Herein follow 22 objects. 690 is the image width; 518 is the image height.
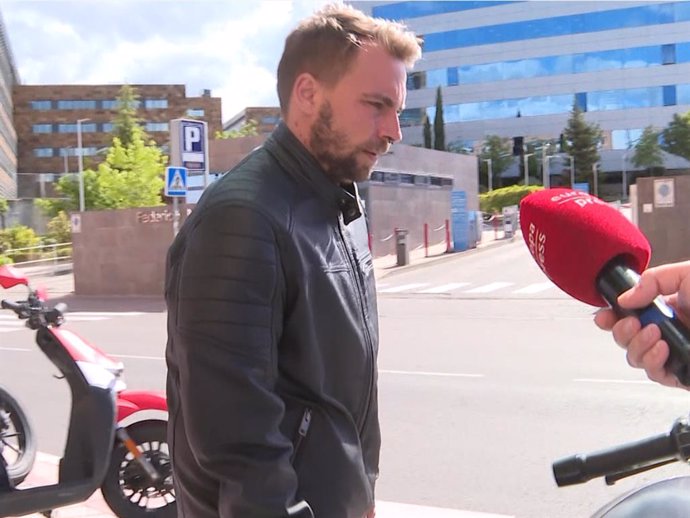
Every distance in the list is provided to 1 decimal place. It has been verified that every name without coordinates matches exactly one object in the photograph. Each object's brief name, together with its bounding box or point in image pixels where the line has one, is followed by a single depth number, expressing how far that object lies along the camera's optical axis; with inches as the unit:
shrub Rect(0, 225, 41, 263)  1364.4
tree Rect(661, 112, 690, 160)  2409.0
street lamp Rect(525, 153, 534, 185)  2665.4
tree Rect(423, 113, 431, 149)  2775.6
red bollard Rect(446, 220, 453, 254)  1059.2
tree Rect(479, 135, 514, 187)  2674.7
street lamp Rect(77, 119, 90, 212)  1463.0
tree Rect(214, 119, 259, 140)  2070.9
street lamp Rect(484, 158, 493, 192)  2687.0
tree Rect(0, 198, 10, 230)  1724.9
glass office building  2485.2
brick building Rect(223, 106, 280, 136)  3213.6
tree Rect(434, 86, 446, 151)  2738.7
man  62.1
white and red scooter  141.3
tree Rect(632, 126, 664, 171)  2485.2
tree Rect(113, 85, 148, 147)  2123.5
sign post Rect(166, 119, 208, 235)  581.6
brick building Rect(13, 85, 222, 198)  2847.0
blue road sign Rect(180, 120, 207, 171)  586.9
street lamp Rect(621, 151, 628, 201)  2706.7
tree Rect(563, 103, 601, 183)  2554.1
